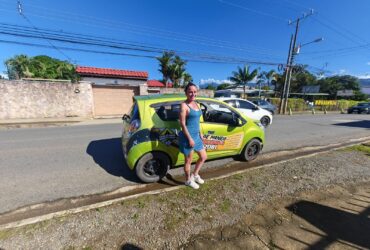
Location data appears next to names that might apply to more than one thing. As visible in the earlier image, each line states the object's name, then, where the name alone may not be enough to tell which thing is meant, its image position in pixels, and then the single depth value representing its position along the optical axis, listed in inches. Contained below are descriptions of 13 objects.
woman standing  104.2
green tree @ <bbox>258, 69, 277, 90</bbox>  1428.4
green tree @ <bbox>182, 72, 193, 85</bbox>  1180.4
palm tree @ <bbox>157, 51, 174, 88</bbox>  1032.9
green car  126.2
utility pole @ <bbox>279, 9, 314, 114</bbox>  750.9
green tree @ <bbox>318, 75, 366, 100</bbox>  1753.7
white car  363.9
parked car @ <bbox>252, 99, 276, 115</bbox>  634.2
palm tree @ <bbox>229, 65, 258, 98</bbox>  1097.1
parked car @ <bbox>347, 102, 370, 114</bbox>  894.2
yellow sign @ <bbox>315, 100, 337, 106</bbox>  1144.1
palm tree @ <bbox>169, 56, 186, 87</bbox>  1056.2
